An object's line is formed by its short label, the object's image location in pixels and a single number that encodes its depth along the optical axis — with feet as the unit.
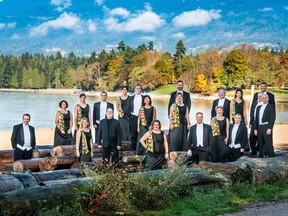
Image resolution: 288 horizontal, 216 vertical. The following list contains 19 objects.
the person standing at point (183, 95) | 45.47
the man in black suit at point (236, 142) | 41.14
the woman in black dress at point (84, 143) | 37.06
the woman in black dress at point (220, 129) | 41.02
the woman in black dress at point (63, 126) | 43.73
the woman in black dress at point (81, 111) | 44.83
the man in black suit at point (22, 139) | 37.65
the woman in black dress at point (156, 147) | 34.32
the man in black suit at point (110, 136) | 36.86
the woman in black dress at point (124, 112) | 46.70
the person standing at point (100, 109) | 45.82
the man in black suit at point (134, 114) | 45.89
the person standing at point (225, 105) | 45.47
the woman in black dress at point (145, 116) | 42.01
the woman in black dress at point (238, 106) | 44.78
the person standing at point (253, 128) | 44.45
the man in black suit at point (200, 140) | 38.14
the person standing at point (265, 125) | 42.01
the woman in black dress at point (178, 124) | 42.63
